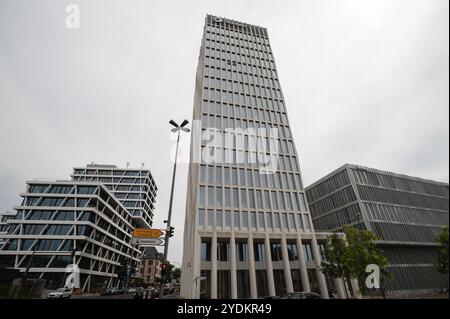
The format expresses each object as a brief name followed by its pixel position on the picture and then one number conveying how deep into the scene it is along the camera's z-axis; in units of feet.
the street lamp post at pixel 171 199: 44.08
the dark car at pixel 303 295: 55.16
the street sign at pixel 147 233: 44.95
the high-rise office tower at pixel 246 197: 121.39
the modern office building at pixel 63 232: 157.69
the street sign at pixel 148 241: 43.56
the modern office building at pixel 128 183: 315.58
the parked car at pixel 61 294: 98.72
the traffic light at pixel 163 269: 46.35
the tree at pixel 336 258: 86.46
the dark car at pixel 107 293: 159.69
